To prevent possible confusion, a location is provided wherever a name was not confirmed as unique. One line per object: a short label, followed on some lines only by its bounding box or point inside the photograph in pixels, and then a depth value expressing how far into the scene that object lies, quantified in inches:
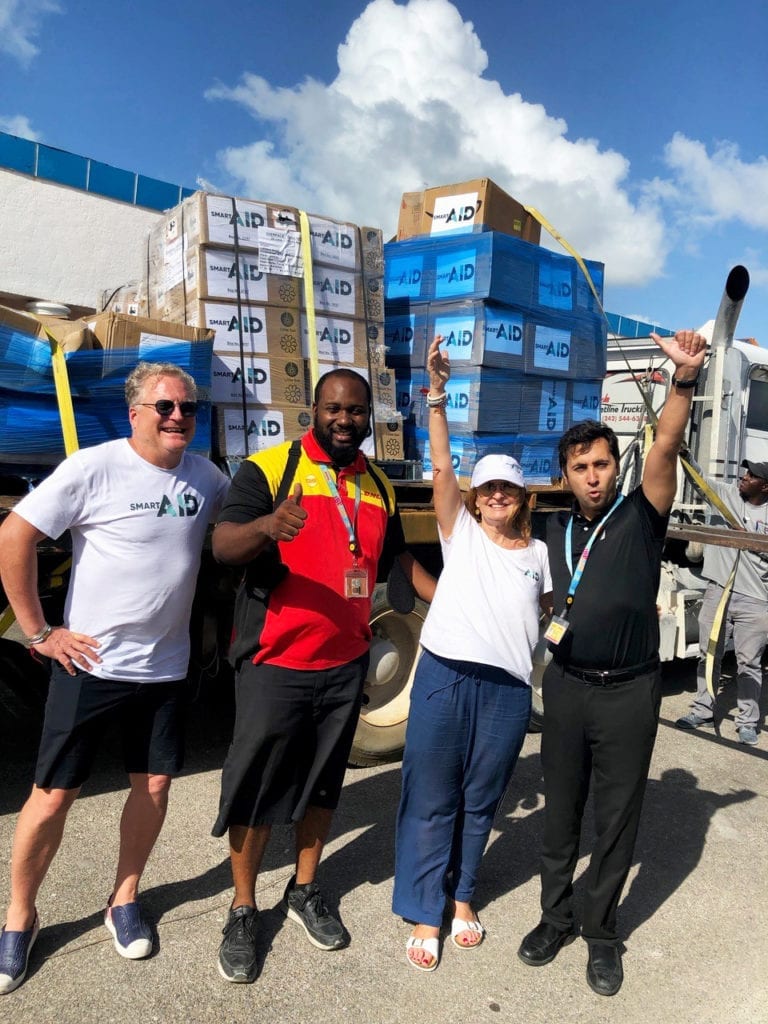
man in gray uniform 203.8
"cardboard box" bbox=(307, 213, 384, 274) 165.6
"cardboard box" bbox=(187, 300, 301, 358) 150.7
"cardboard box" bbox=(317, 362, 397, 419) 172.2
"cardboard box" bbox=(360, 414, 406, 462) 171.6
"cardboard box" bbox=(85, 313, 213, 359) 129.9
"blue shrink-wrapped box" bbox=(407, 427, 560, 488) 176.2
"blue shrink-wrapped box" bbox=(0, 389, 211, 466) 122.0
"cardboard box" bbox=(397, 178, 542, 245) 181.9
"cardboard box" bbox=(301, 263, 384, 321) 165.6
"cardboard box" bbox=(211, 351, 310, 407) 151.2
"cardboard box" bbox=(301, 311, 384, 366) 165.5
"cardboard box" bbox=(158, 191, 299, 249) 151.3
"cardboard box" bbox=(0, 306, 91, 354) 119.6
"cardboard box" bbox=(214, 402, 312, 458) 150.3
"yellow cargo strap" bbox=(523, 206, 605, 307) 189.2
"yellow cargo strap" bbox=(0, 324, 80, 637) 123.1
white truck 149.1
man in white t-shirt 92.7
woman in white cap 103.5
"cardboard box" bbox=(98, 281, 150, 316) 177.3
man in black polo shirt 100.6
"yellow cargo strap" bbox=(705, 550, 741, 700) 174.1
